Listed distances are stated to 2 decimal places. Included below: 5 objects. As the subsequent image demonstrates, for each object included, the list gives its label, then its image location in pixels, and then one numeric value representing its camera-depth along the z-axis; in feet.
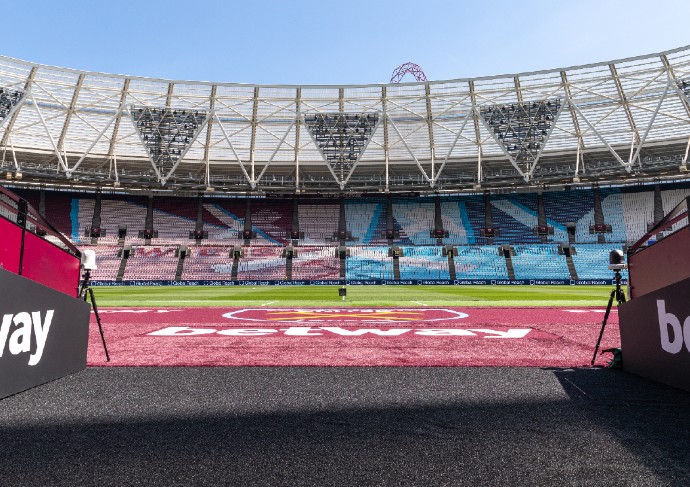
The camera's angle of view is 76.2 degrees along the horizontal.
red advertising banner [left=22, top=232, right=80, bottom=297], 15.61
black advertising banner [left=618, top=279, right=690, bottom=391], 12.50
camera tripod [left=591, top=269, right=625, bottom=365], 17.78
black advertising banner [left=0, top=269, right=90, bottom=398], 12.10
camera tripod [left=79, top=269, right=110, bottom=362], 18.51
